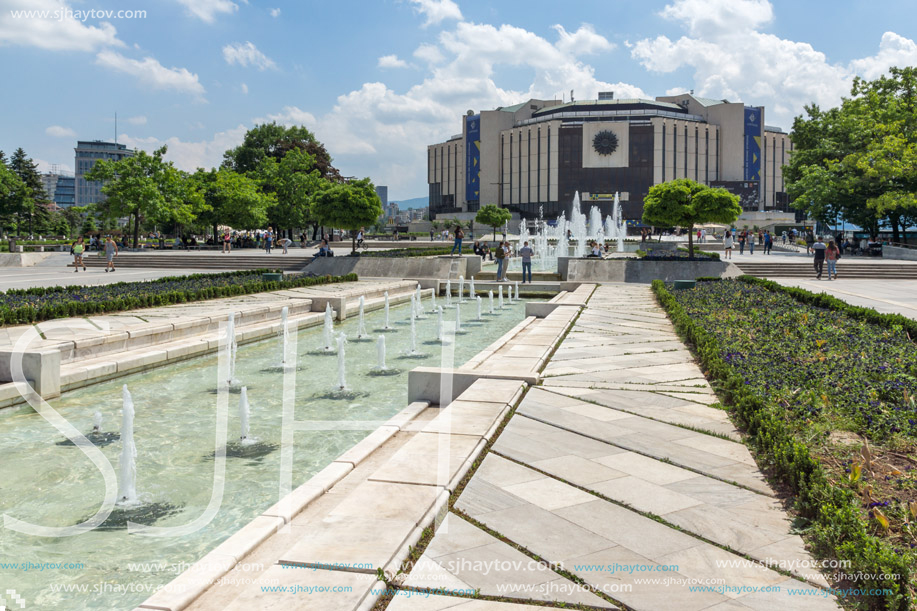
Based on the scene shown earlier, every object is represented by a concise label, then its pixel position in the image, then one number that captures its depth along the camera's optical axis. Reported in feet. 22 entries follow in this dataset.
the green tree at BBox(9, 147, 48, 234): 216.13
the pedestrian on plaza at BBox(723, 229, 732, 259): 110.32
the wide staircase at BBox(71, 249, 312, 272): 108.58
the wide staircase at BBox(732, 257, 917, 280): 88.74
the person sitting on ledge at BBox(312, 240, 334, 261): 95.40
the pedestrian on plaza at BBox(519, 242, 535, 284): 71.58
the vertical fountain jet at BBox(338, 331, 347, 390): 26.55
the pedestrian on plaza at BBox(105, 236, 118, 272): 98.94
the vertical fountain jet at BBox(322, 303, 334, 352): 37.17
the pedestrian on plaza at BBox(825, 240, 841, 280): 81.05
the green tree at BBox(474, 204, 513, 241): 191.23
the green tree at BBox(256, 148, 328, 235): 186.80
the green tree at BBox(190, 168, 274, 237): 161.48
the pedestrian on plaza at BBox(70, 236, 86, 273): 98.18
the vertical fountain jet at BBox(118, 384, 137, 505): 15.76
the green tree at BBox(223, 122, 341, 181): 226.58
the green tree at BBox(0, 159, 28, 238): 153.73
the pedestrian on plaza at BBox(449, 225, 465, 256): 88.43
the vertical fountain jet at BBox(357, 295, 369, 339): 41.27
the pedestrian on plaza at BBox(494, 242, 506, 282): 72.85
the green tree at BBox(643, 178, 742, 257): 79.05
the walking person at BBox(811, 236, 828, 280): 79.41
